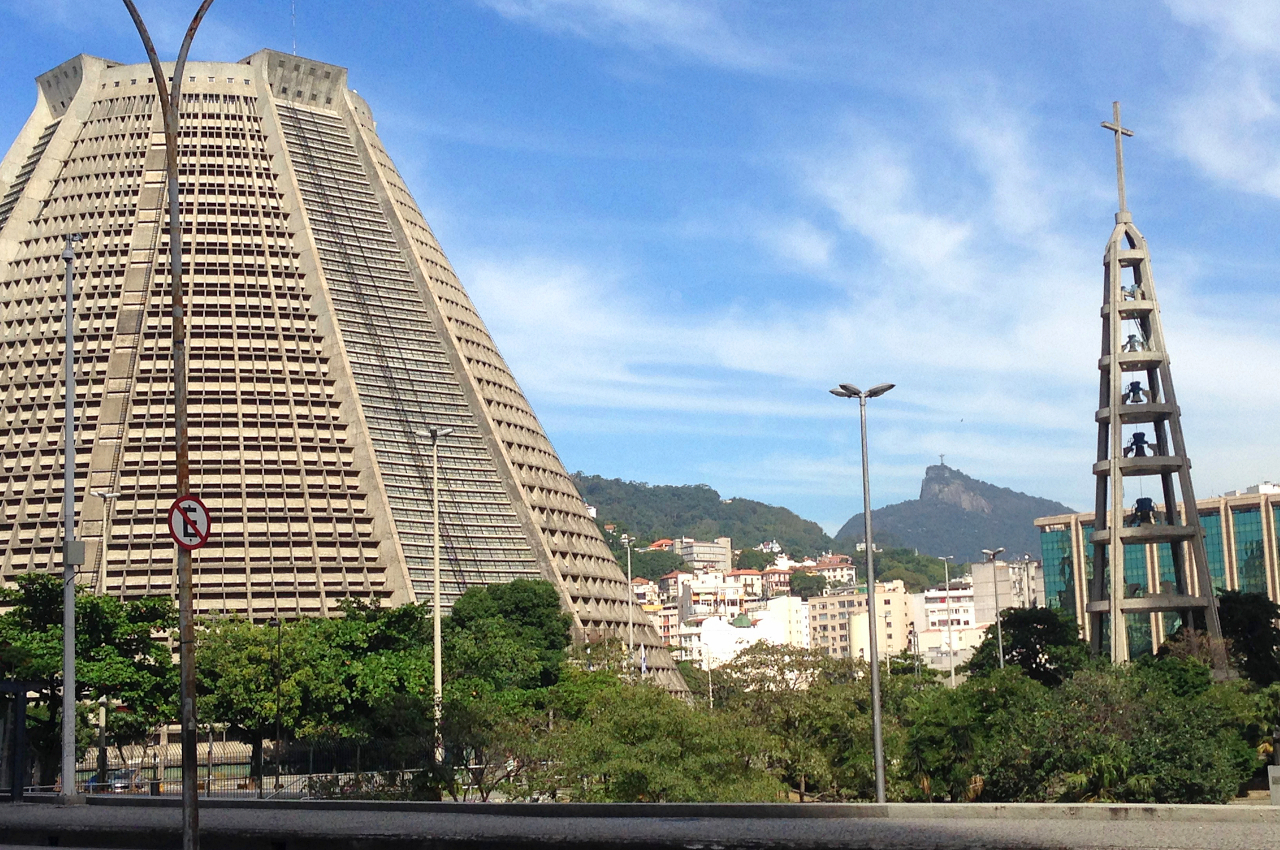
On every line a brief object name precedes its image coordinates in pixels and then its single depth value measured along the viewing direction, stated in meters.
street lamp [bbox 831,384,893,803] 33.86
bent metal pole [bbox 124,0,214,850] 18.80
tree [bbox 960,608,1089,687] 92.31
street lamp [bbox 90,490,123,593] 81.78
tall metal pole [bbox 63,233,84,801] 32.07
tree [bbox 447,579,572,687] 76.44
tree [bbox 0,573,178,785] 52.81
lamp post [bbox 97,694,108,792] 47.72
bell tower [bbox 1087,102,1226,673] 77.06
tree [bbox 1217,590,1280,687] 81.50
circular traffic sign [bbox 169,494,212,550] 19.61
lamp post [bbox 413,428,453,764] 43.67
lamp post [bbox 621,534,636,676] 81.18
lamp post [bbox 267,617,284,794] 53.62
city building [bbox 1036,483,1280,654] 166.75
